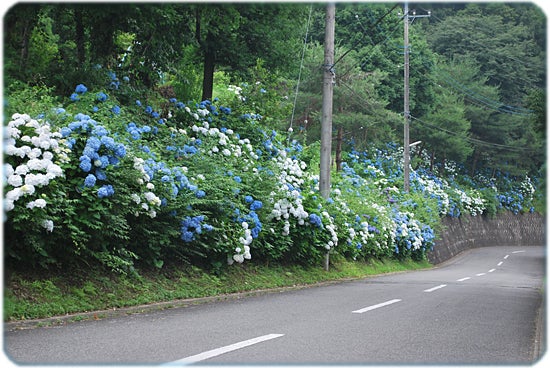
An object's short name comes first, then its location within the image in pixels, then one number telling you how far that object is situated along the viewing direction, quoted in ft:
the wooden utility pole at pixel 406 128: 116.88
